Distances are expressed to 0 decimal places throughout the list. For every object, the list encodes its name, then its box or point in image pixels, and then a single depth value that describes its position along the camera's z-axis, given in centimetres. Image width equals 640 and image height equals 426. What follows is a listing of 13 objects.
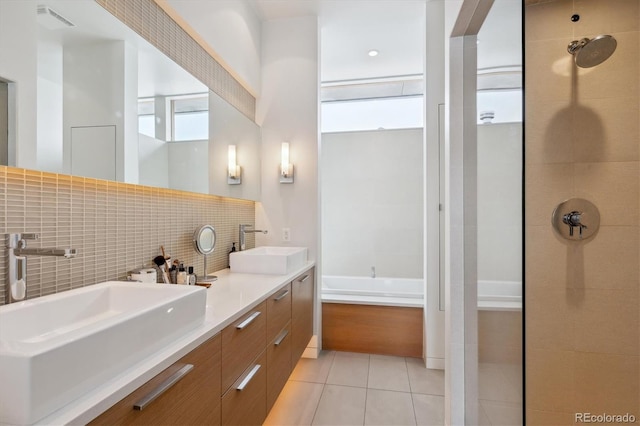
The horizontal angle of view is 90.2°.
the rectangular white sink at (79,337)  52
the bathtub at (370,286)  300
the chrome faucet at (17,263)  93
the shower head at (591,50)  139
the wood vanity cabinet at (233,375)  79
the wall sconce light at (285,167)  268
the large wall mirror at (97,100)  95
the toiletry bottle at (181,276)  158
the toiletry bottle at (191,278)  164
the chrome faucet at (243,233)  246
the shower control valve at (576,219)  142
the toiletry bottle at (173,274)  157
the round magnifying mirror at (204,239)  187
